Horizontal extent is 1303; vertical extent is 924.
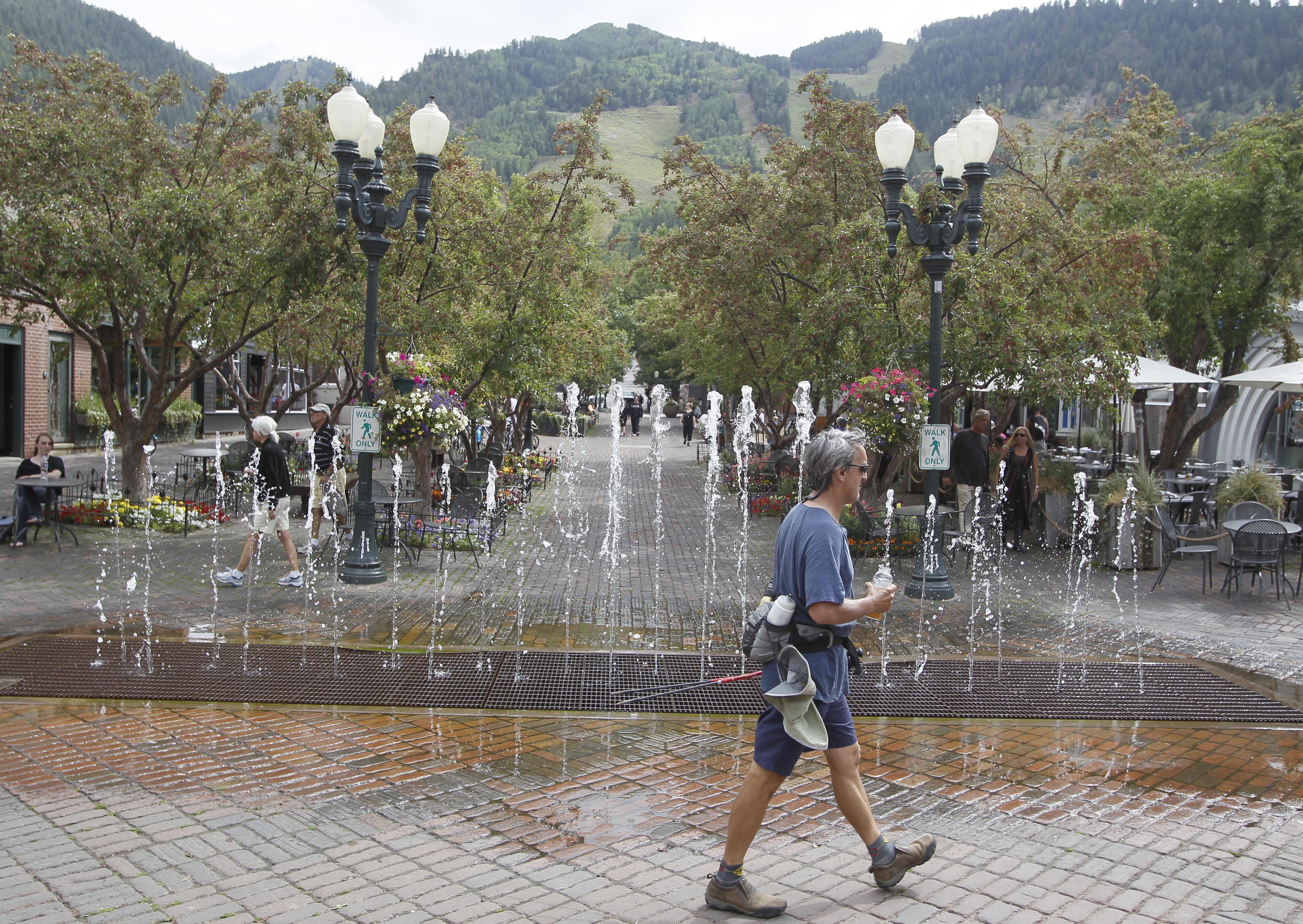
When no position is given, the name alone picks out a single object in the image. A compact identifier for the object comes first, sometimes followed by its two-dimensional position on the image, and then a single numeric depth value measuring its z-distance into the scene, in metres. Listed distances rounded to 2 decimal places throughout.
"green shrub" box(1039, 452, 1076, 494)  12.77
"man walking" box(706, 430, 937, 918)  3.38
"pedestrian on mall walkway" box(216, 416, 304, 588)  8.79
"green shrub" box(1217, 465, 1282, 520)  11.12
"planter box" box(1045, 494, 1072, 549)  12.59
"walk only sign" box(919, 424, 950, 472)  9.53
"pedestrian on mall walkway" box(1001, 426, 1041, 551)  12.44
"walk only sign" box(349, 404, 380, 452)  9.37
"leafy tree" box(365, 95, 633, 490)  13.00
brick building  21.64
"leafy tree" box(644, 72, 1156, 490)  11.07
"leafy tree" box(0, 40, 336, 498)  10.82
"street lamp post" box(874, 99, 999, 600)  9.31
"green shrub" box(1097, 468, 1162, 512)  10.88
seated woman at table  10.77
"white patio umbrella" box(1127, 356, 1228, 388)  13.56
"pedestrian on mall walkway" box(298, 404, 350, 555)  10.09
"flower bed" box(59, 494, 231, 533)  12.12
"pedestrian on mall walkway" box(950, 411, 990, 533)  11.83
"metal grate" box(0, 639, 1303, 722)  5.81
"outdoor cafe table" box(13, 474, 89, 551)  10.58
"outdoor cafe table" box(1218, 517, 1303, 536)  9.34
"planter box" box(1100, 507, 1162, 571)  10.92
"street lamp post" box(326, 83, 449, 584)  9.19
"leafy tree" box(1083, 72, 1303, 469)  12.66
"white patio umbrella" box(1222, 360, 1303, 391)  12.15
